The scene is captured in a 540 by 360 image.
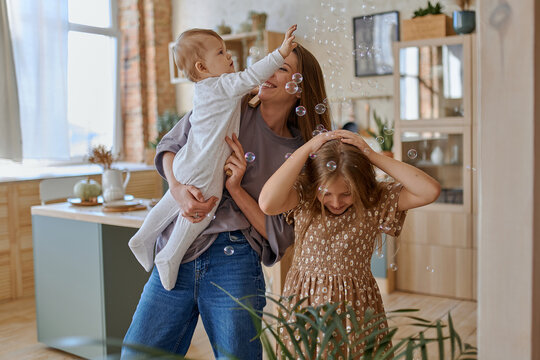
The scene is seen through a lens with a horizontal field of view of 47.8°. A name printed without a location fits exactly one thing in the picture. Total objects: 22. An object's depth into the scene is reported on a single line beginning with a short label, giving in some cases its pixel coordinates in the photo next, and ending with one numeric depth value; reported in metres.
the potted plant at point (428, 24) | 4.24
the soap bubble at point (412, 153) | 1.51
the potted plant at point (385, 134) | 4.50
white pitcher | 3.12
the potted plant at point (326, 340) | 0.88
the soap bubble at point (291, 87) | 1.44
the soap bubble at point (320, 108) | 1.48
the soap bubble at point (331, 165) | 1.40
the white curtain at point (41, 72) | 4.90
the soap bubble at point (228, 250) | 1.44
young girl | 1.39
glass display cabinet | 4.14
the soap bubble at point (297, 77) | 1.43
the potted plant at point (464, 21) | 4.06
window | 5.48
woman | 1.44
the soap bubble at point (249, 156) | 1.46
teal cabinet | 2.89
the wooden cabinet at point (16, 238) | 4.30
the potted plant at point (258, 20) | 5.19
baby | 1.45
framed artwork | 4.64
